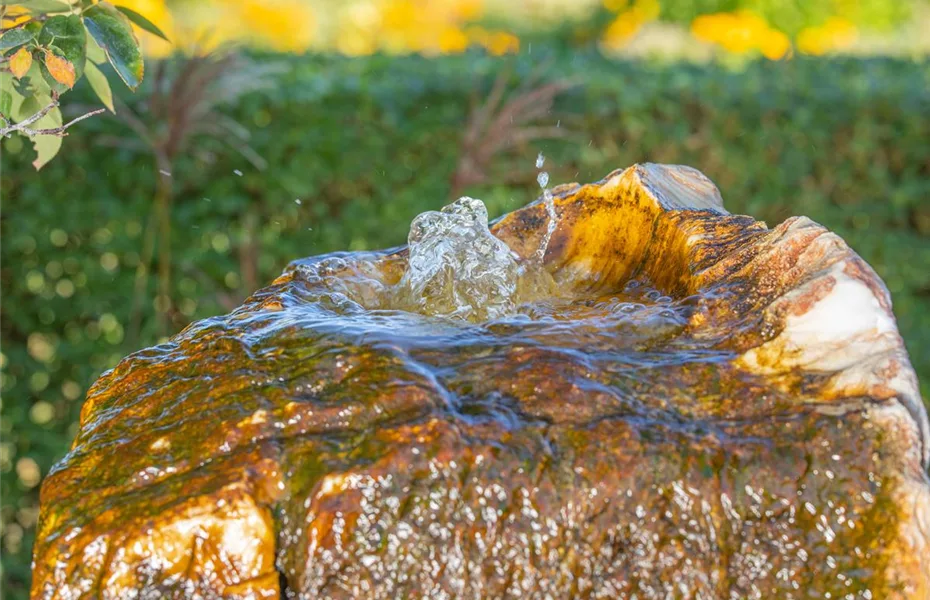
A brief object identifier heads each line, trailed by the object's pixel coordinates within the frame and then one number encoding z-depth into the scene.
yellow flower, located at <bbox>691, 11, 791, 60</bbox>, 10.48
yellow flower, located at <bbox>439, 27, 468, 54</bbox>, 10.16
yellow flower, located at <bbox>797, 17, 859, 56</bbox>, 12.06
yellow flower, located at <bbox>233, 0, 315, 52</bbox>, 10.63
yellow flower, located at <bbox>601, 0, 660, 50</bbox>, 13.42
